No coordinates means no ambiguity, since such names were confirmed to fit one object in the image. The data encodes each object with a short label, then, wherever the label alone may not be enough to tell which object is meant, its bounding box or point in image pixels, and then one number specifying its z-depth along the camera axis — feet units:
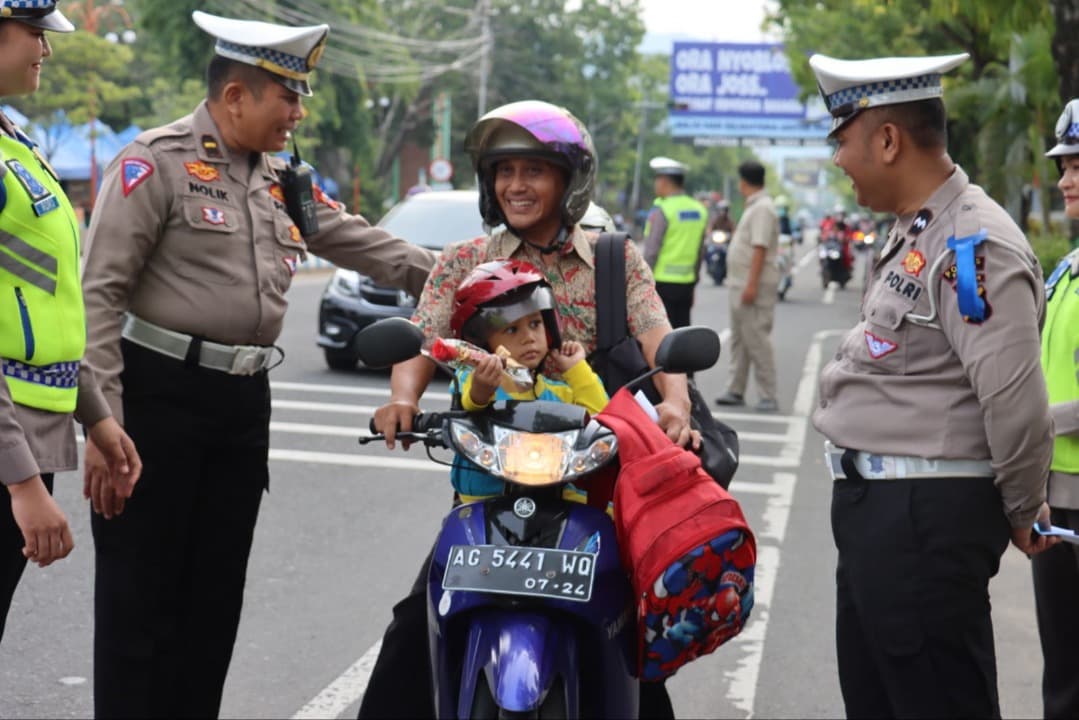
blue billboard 168.35
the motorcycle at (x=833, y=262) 107.14
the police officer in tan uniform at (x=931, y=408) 10.34
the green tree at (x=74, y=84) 129.80
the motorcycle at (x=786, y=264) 91.11
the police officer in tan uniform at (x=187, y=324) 13.14
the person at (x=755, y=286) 40.19
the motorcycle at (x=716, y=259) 105.70
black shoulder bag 13.20
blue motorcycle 10.75
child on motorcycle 11.58
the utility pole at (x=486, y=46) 175.01
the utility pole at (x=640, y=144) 260.42
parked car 44.24
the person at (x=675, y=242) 42.22
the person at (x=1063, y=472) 13.50
